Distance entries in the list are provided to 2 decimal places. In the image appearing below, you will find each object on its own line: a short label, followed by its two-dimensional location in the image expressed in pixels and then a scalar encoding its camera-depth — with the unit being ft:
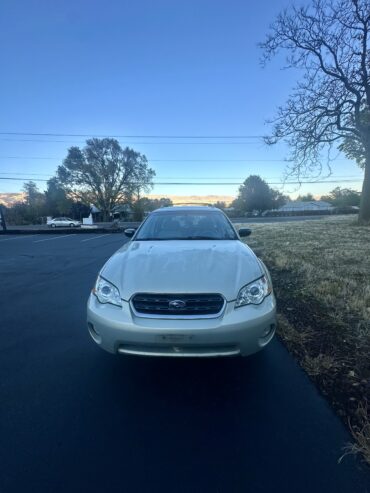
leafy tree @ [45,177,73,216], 164.65
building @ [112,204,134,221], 182.73
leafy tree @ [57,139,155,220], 155.84
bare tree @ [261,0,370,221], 44.50
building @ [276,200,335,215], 261.91
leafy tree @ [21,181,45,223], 174.40
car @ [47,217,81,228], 141.69
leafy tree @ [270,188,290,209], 242.78
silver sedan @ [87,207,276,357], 6.89
